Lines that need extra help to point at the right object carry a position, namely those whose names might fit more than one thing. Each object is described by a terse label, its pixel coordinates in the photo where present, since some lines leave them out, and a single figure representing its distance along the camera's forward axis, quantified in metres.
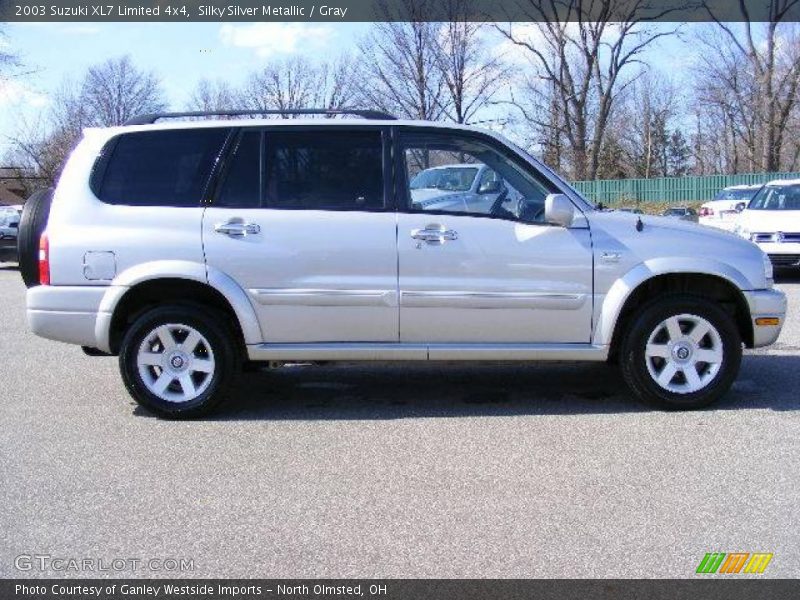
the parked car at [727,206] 17.31
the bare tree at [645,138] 62.78
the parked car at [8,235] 17.97
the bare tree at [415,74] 36.28
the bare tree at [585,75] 43.84
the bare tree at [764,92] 41.94
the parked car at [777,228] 13.62
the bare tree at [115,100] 39.22
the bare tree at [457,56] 36.31
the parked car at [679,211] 24.44
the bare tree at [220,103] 38.72
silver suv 5.79
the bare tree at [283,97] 37.41
